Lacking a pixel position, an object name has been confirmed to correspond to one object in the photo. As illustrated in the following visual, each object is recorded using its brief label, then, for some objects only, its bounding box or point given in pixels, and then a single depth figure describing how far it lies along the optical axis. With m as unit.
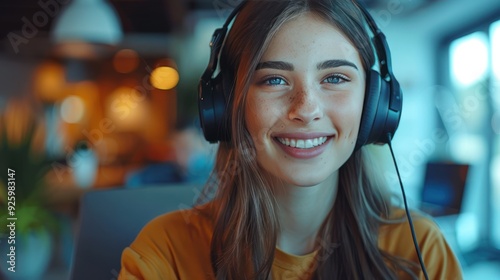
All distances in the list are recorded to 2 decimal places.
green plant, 1.63
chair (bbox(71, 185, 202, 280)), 0.82
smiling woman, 0.68
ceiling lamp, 2.87
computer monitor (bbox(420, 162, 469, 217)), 2.14
